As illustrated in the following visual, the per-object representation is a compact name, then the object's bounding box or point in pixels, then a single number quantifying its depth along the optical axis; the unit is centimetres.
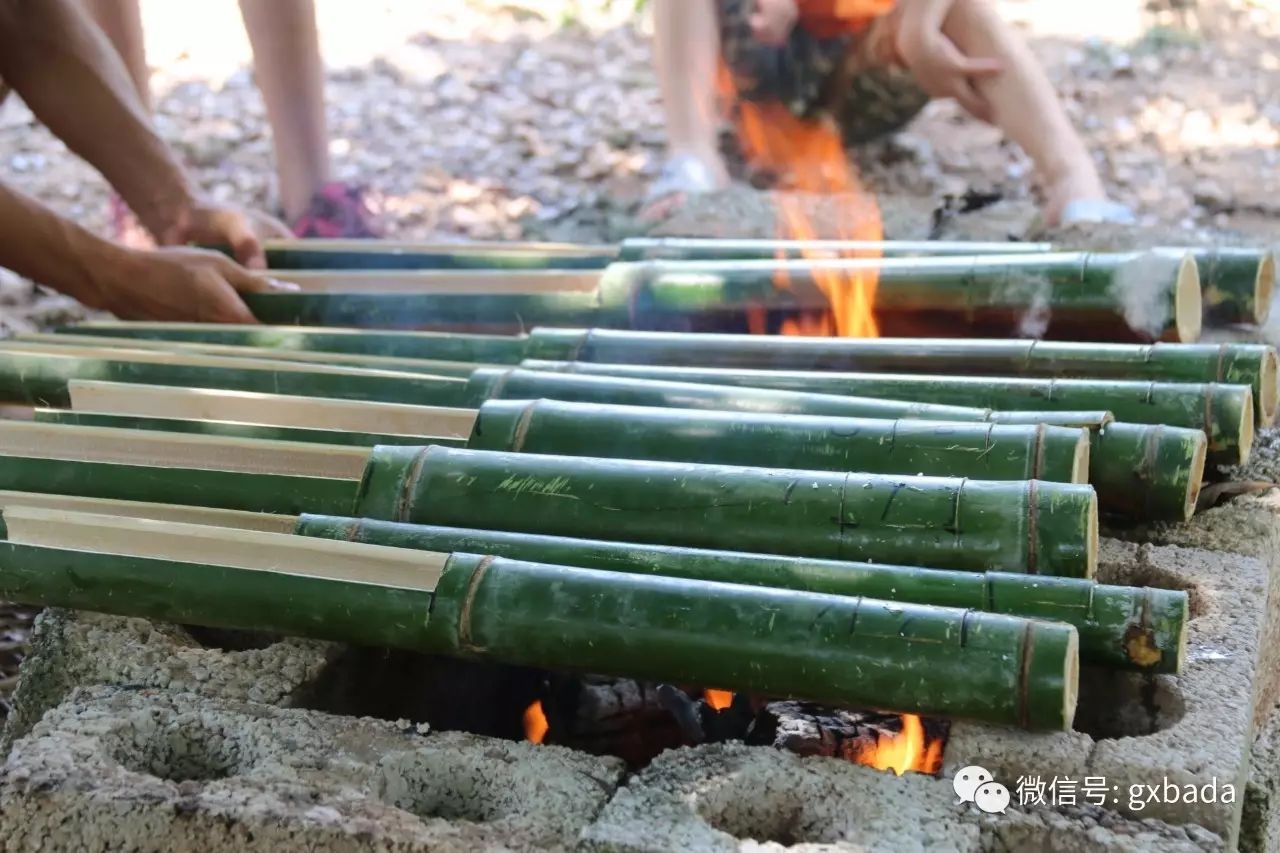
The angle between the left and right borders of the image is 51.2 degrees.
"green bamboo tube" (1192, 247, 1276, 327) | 217
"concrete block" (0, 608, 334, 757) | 139
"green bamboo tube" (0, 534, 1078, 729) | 122
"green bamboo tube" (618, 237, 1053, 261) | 235
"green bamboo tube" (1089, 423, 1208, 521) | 155
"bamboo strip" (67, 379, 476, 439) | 172
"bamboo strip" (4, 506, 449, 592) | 140
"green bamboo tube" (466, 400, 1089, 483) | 147
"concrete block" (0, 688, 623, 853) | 114
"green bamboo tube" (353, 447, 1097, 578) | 136
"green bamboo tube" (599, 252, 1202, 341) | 198
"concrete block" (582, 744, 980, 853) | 112
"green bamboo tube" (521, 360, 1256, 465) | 169
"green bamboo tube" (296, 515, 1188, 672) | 129
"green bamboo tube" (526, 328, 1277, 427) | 182
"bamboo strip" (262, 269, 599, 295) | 231
